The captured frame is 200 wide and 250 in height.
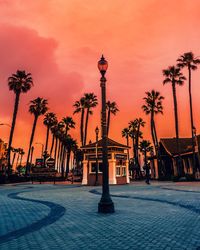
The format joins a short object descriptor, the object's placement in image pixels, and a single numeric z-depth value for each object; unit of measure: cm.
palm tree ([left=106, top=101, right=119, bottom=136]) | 6400
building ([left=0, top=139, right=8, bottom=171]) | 8408
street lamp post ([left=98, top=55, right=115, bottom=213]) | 947
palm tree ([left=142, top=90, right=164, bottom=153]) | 5355
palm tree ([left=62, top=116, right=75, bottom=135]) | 7438
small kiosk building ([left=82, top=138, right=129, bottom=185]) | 3478
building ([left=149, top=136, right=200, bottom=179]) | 4485
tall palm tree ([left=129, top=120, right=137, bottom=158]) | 7919
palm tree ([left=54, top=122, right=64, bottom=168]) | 7802
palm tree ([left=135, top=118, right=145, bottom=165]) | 7593
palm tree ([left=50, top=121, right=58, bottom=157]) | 7906
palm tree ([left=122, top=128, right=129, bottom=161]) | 8588
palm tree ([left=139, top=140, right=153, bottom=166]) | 8232
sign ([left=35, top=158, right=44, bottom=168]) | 4713
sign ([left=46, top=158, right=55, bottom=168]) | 3875
